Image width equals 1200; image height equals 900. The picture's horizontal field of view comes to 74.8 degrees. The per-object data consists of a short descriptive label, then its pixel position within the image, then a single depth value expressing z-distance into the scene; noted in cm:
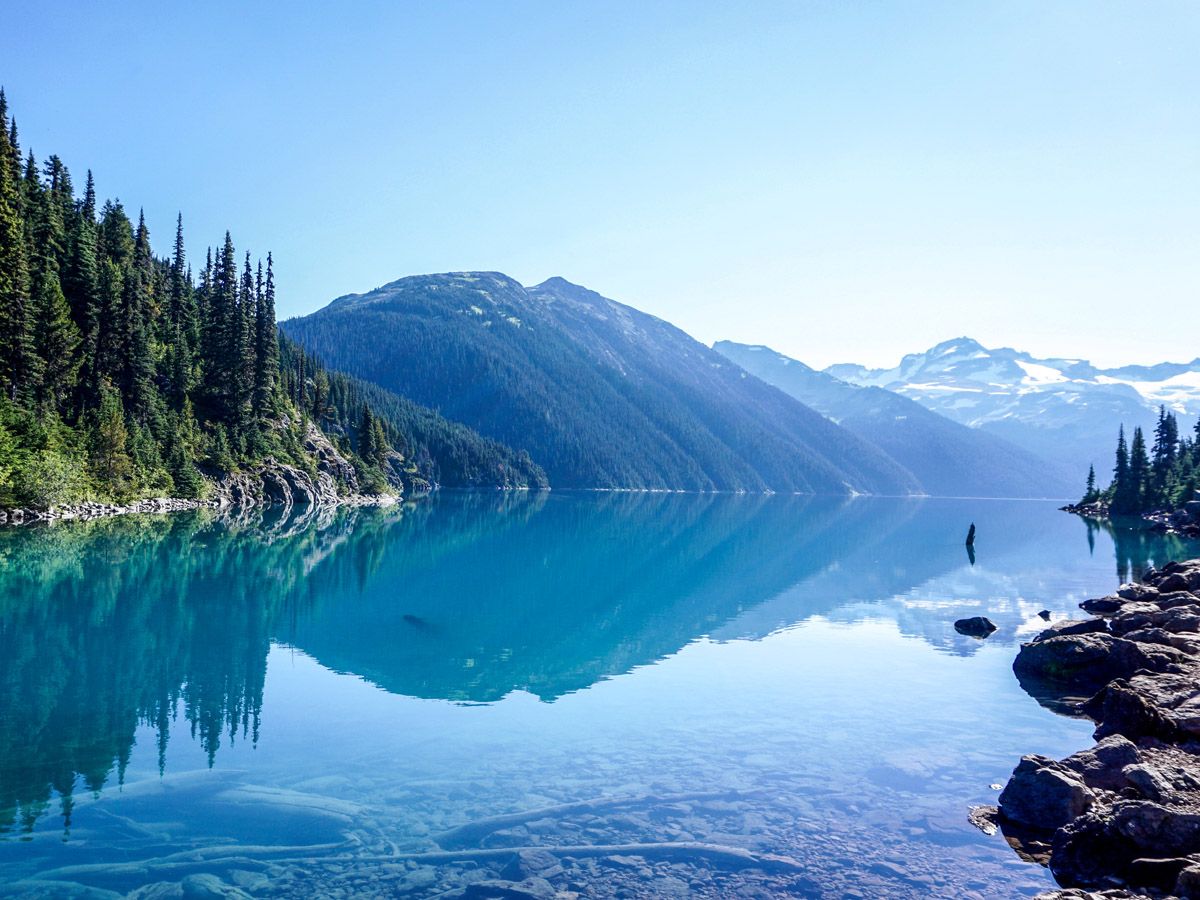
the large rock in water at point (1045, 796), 1381
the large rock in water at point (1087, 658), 2422
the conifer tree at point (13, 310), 6606
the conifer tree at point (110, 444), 7275
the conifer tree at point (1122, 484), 14200
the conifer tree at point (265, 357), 11144
